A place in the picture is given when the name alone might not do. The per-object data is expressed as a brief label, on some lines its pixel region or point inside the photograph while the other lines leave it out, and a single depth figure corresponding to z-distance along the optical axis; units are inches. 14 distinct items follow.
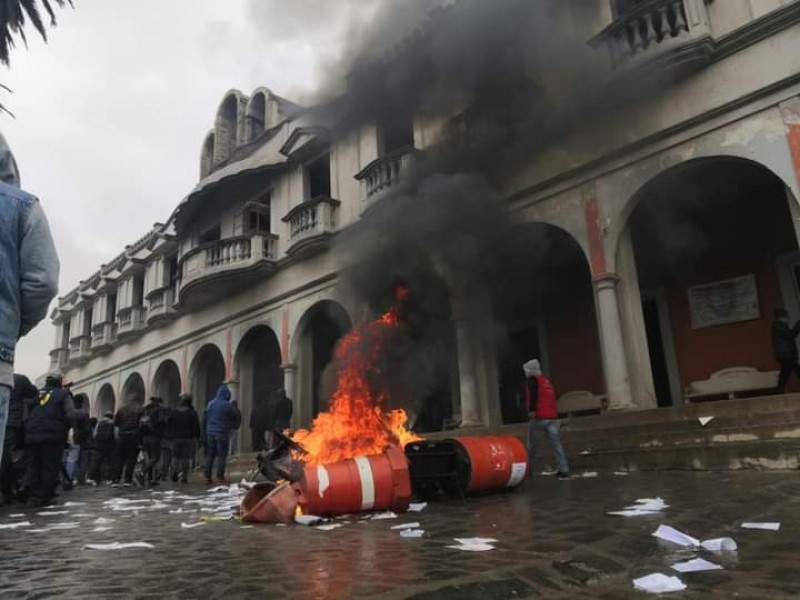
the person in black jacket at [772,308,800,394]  363.9
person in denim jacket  108.3
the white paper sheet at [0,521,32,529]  243.9
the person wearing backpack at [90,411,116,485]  555.5
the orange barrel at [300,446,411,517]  222.8
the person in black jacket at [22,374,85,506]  324.2
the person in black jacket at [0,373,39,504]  330.3
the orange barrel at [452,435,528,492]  258.5
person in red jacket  327.6
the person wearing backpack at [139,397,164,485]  532.4
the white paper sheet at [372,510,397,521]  225.5
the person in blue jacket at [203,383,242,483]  482.3
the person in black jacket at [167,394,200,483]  500.4
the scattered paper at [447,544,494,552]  147.8
